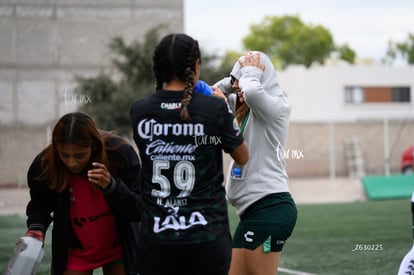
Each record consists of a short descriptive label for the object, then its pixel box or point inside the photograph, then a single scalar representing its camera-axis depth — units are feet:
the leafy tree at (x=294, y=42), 284.20
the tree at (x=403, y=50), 277.85
